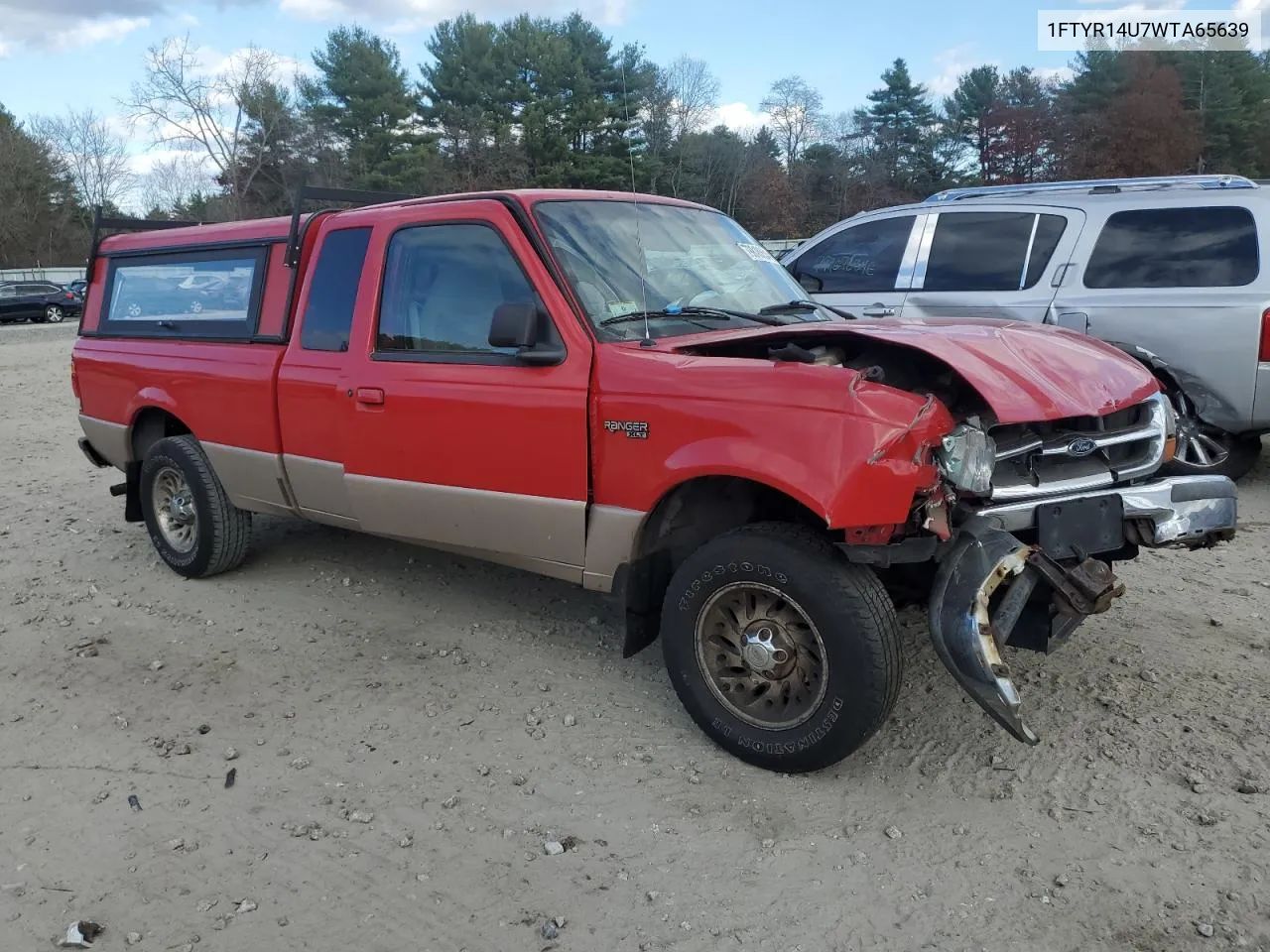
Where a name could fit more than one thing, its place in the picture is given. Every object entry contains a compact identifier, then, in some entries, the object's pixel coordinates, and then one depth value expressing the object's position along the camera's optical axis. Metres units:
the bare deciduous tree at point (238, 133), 48.53
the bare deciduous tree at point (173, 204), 61.76
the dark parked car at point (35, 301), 33.47
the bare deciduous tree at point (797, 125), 53.31
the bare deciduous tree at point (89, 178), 62.31
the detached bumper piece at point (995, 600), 2.99
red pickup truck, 3.16
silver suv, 6.35
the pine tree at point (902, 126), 53.78
